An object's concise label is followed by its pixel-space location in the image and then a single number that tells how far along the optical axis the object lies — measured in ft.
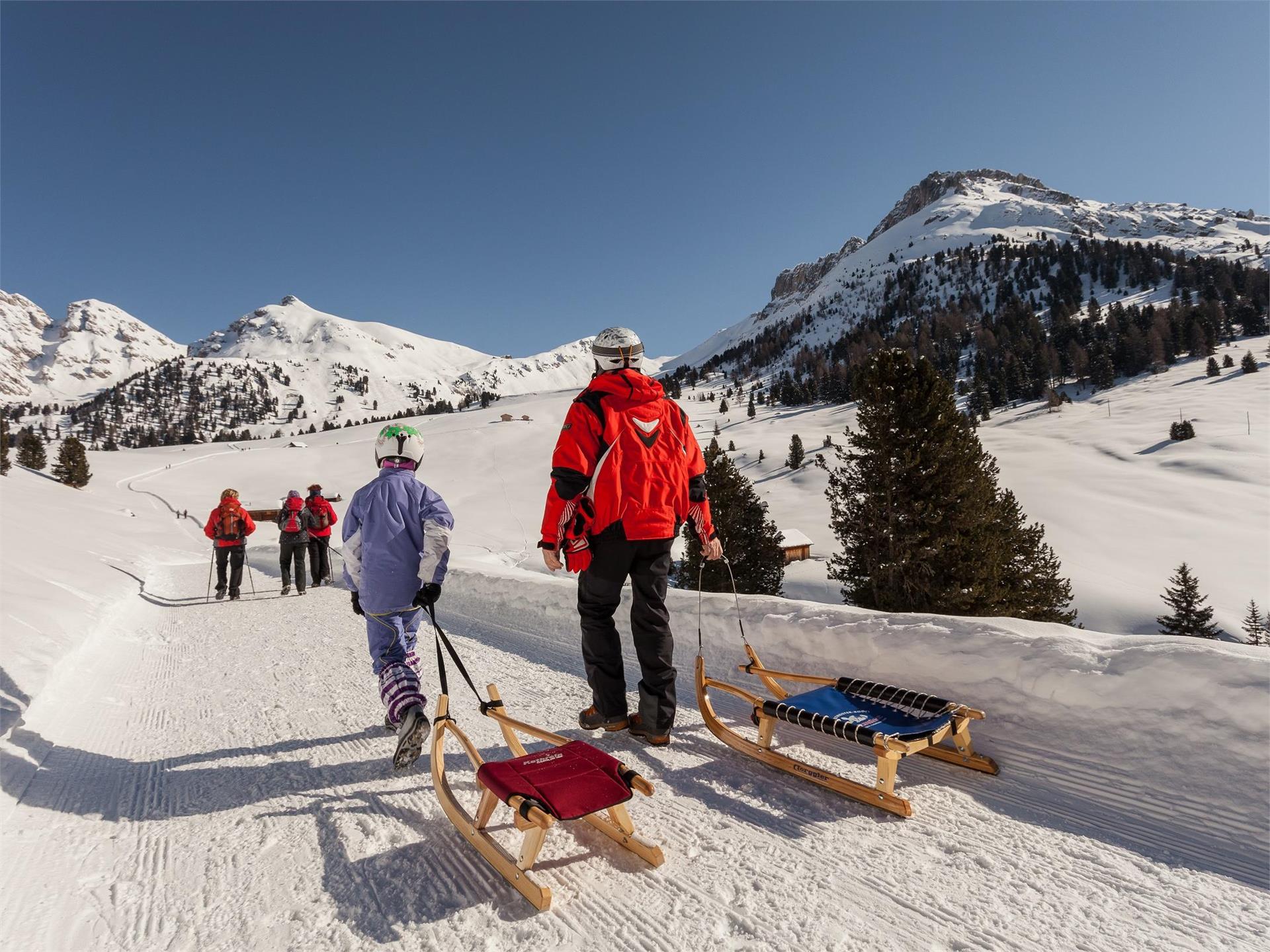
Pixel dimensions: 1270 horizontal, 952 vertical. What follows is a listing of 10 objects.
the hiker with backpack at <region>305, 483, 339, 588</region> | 42.14
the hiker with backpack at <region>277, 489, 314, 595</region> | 41.11
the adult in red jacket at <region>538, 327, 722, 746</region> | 12.17
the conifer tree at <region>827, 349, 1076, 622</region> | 65.57
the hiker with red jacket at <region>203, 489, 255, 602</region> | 38.34
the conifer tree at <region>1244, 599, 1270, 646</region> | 102.78
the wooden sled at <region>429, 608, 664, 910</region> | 7.72
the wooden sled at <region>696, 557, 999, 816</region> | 9.72
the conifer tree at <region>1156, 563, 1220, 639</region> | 99.25
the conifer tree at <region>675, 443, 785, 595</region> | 94.58
